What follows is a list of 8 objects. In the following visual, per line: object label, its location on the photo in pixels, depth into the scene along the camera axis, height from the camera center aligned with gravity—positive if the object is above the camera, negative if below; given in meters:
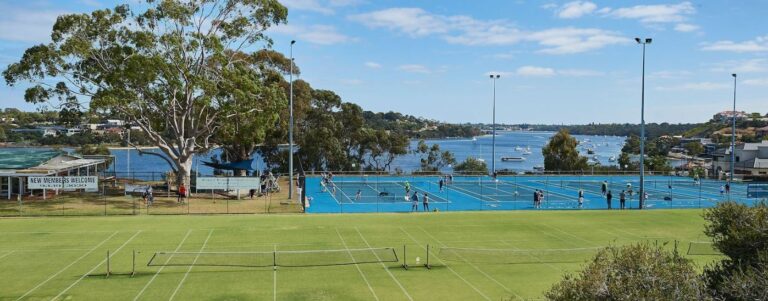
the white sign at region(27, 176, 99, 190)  38.62 -3.41
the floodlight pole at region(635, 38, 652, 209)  42.22 +1.77
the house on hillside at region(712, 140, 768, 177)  75.44 -2.73
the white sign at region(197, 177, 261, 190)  41.75 -3.57
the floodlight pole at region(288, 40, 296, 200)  44.56 -3.29
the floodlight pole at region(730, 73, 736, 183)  63.60 -0.99
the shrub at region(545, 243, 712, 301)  9.27 -2.32
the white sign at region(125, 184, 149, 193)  42.78 -4.15
